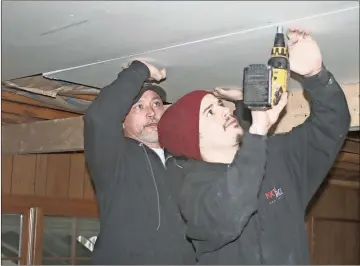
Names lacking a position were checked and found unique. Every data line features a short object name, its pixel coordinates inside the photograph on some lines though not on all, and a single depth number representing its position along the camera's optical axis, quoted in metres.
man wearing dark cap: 2.00
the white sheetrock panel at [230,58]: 1.50
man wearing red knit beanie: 1.50
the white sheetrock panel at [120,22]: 1.38
